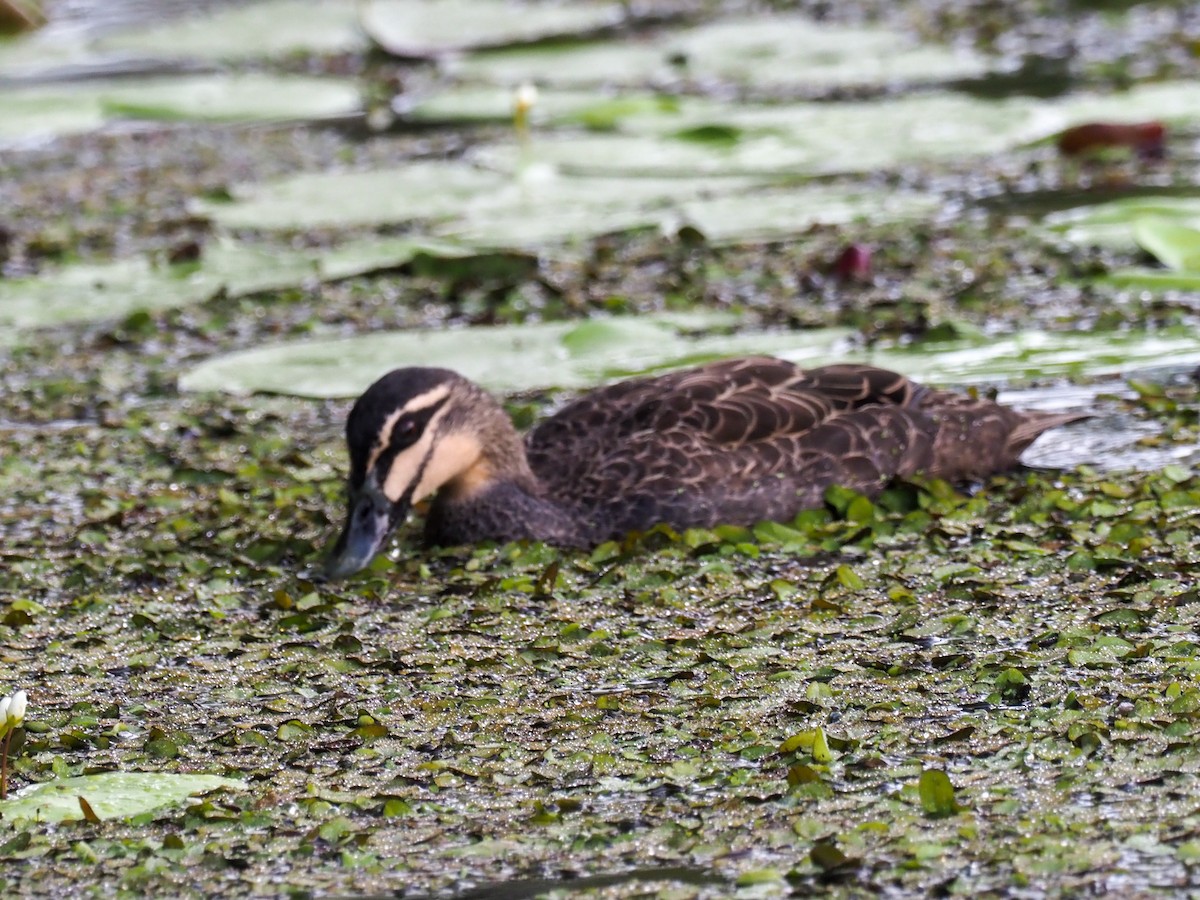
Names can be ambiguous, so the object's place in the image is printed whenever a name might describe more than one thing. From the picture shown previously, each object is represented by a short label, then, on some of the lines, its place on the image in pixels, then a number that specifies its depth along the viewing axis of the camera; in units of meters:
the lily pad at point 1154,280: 14.48
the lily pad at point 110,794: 8.39
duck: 11.81
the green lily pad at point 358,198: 18.72
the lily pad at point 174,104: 23.20
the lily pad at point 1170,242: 15.17
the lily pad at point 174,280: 16.67
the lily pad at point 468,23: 26.94
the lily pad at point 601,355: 13.28
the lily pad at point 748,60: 23.73
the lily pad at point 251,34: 27.53
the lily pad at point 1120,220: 15.98
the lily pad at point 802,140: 19.36
